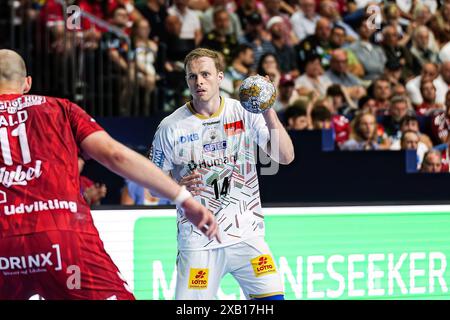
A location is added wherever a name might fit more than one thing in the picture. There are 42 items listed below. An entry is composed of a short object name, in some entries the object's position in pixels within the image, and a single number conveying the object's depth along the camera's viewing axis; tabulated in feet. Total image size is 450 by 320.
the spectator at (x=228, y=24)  43.47
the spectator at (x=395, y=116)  40.84
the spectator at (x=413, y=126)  40.24
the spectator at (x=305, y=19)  45.93
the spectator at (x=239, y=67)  40.04
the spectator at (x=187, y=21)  42.42
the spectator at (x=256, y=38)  42.52
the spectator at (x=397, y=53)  46.19
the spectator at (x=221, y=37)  41.75
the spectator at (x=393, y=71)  45.16
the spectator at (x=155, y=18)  42.47
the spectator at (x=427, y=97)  43.98
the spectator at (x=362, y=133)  38.96
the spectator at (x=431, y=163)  38.04
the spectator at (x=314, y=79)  42.16
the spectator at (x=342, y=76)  43.50
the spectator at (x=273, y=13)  45.09
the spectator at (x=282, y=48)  43.19
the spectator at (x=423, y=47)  47.32
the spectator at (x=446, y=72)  45.19
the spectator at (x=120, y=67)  41.39
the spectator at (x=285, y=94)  40.04
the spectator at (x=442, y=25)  48.60
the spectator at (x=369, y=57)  45.37
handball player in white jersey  23.12
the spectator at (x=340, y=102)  41.57
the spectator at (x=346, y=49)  44.83
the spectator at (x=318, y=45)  44.04
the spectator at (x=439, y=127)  40.96
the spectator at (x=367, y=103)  42.22
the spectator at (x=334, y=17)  46.65
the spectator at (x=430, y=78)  44.57
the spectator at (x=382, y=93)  42.93
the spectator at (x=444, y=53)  46.91
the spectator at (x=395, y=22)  47.26
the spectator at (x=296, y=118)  38.17
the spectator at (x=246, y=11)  44.73
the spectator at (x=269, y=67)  40.22
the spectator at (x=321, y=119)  39.17
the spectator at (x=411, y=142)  39.45
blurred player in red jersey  16.83
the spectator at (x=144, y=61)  41.29
